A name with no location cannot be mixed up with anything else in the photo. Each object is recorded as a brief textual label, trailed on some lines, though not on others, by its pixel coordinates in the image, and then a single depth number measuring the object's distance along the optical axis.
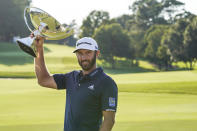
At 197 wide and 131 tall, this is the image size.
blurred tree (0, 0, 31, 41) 76.99
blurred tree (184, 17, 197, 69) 55.00
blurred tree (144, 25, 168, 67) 65.31
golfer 3.94
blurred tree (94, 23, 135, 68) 60.44
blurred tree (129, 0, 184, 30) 103.25
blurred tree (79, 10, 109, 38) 69.94
